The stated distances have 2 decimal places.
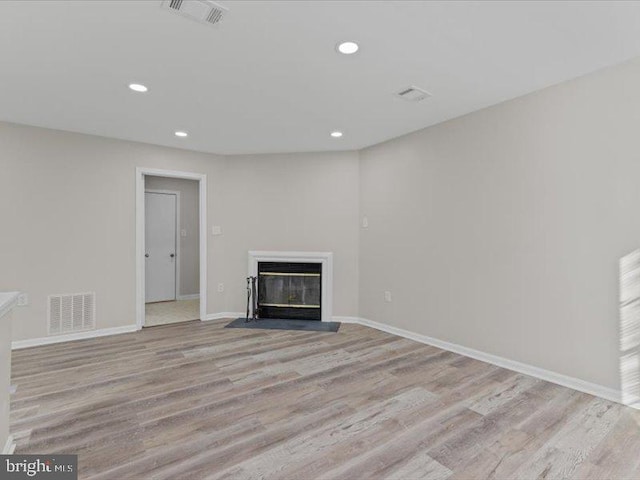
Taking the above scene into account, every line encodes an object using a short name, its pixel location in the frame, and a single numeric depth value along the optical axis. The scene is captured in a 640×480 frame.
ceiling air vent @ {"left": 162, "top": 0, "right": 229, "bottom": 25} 1.81
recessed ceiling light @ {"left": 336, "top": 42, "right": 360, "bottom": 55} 2.20
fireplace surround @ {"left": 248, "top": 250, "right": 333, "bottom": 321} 4.79
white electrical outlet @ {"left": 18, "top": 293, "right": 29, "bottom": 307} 3.61
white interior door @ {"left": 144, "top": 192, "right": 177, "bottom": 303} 6.23
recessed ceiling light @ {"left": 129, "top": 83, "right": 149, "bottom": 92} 2.75
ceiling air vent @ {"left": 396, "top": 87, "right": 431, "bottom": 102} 2.87
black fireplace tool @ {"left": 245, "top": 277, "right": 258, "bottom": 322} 4.86
